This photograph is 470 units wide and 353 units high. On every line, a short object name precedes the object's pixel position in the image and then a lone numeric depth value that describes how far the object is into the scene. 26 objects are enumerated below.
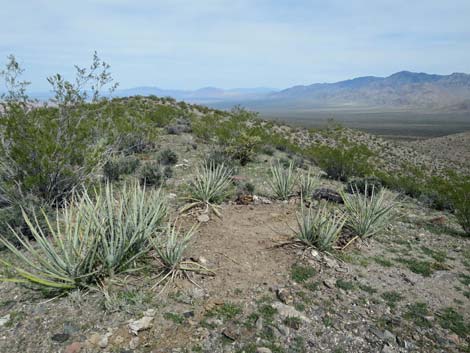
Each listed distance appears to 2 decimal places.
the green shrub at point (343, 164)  12.46
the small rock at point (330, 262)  4.80
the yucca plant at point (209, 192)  6.53
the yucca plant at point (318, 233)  5.05
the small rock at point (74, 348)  3.08
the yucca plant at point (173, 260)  4.26
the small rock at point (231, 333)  3.37
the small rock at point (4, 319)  3.42
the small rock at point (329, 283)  4.34
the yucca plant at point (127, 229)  3.97
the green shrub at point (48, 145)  5.78
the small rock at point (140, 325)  3.34
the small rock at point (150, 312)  3.56
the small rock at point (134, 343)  3.17
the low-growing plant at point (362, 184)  10.26
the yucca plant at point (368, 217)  5.74
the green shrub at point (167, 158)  10.70
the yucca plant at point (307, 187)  7.59
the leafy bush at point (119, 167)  8.62
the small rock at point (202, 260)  4.58
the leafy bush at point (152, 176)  8.49
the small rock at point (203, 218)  5.94
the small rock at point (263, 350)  3.22
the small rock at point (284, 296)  3.97
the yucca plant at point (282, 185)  7.60
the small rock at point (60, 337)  3.20
